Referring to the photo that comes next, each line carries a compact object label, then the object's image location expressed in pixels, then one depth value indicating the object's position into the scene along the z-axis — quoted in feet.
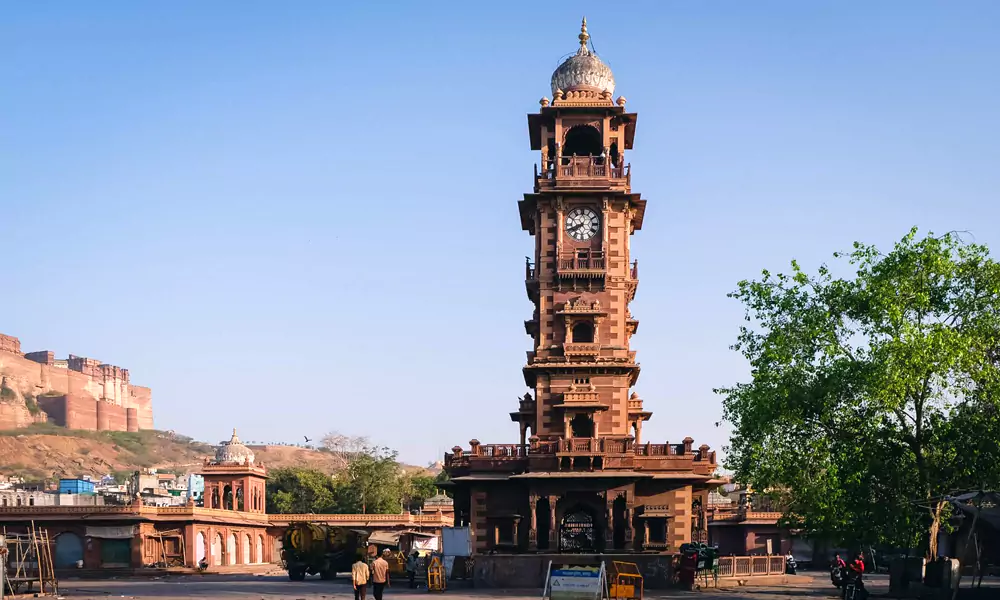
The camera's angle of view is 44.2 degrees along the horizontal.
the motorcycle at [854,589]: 140.67
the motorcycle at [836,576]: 172.96
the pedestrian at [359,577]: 108.37
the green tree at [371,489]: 362.74
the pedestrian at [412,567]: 182.48
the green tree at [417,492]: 405.22
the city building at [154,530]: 249.34
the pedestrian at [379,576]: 111.24
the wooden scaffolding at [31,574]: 153.53
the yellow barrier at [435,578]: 169.17
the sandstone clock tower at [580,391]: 189.98
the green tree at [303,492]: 373.81
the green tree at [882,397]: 146.41
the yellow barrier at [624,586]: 125.18
